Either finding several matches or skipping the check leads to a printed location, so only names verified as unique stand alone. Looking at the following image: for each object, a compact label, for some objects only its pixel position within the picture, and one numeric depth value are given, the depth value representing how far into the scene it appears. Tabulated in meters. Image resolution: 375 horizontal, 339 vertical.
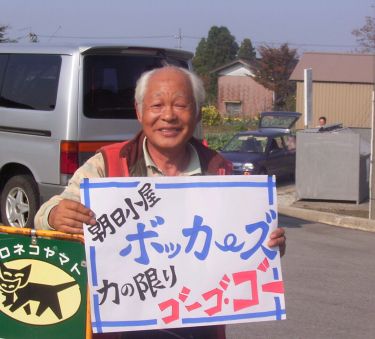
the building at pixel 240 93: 75.81
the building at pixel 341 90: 36.84
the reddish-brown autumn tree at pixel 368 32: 47.41
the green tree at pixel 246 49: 119.44
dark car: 18.17
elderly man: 2.92
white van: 8.43
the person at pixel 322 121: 21.23
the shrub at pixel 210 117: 49.41
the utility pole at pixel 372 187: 12.62
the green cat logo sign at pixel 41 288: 3.03
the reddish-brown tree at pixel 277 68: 64.88
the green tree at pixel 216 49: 113.12
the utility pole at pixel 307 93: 16.44
